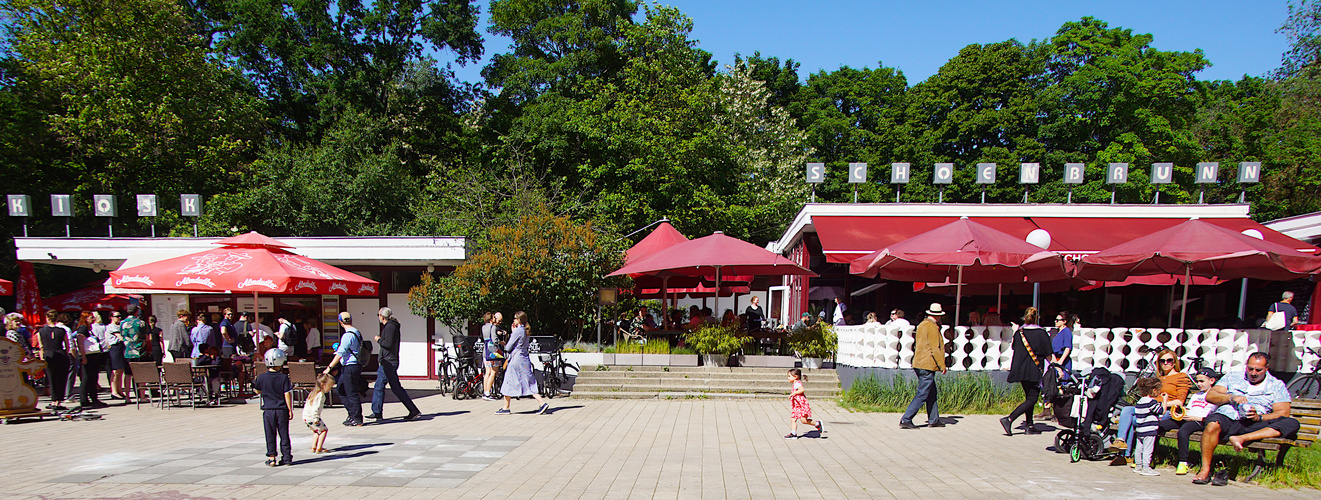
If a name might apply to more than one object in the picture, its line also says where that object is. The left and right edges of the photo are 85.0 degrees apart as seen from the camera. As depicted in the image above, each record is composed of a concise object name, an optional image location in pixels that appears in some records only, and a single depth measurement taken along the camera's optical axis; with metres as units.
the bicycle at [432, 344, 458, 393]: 12.95
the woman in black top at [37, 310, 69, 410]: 10.74
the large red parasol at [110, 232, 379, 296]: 10.37
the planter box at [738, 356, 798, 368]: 13.41
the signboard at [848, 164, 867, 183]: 20.84
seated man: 6.16
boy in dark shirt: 6.60
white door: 16.56
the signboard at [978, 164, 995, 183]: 20.33
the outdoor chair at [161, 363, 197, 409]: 10.79
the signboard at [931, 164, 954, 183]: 20.12
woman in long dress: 10.63
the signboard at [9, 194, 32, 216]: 20.11
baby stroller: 7.02
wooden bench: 6.15
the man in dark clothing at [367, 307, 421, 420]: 9.57
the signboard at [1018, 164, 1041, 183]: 20.33
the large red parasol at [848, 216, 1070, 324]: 11.27
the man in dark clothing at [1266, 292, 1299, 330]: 11.05
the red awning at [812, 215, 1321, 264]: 17.20
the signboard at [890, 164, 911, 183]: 20.98
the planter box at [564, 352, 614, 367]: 13.63
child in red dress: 8.32
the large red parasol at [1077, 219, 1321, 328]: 10.12
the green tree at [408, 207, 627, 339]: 14.17
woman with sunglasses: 6.91
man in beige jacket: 9.12
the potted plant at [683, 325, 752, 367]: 13.17
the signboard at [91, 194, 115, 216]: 19.78
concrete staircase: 12.47
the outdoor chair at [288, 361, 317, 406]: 10.77
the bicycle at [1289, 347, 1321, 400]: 9.89
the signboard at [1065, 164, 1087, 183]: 20.96
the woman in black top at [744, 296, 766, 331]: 16.24
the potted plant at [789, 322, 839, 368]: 13.38
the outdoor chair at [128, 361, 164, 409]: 10.95
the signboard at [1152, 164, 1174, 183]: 20.64
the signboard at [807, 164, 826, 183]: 20.97
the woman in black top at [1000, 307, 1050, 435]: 8.84
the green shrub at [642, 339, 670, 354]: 13.76
